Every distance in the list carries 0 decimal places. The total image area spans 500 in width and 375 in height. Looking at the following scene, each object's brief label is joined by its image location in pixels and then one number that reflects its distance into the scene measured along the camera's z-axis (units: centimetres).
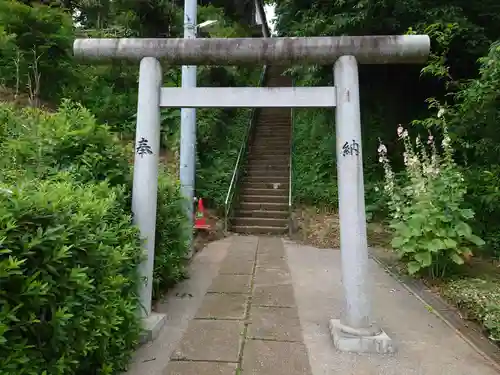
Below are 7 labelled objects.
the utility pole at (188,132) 711
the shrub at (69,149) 379
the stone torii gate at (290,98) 405
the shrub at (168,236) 496
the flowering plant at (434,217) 543
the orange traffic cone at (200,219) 911
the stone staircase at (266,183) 1052
